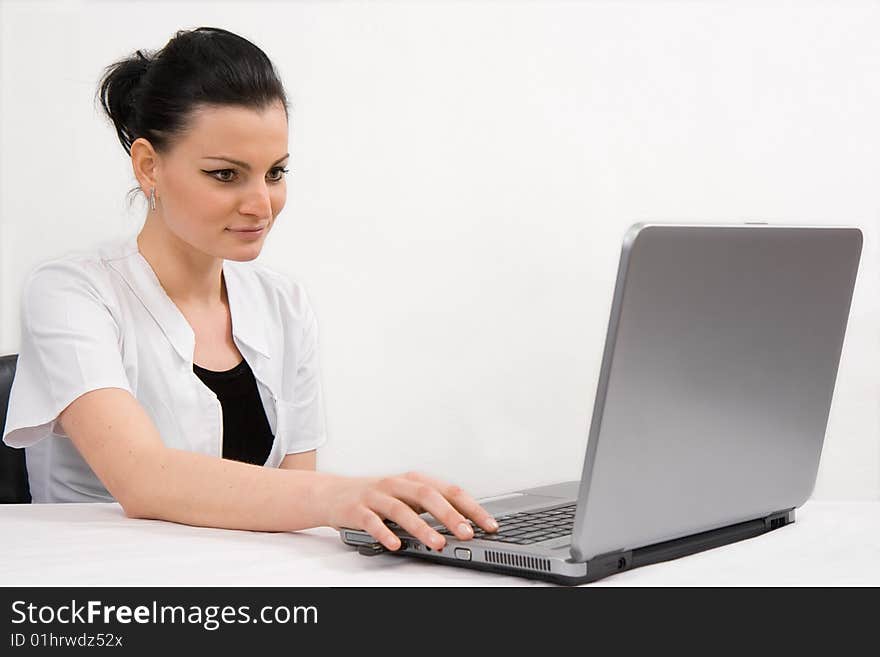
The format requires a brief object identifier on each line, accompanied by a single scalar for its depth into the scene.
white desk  2.05
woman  2.49
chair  2.84
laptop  1.96
